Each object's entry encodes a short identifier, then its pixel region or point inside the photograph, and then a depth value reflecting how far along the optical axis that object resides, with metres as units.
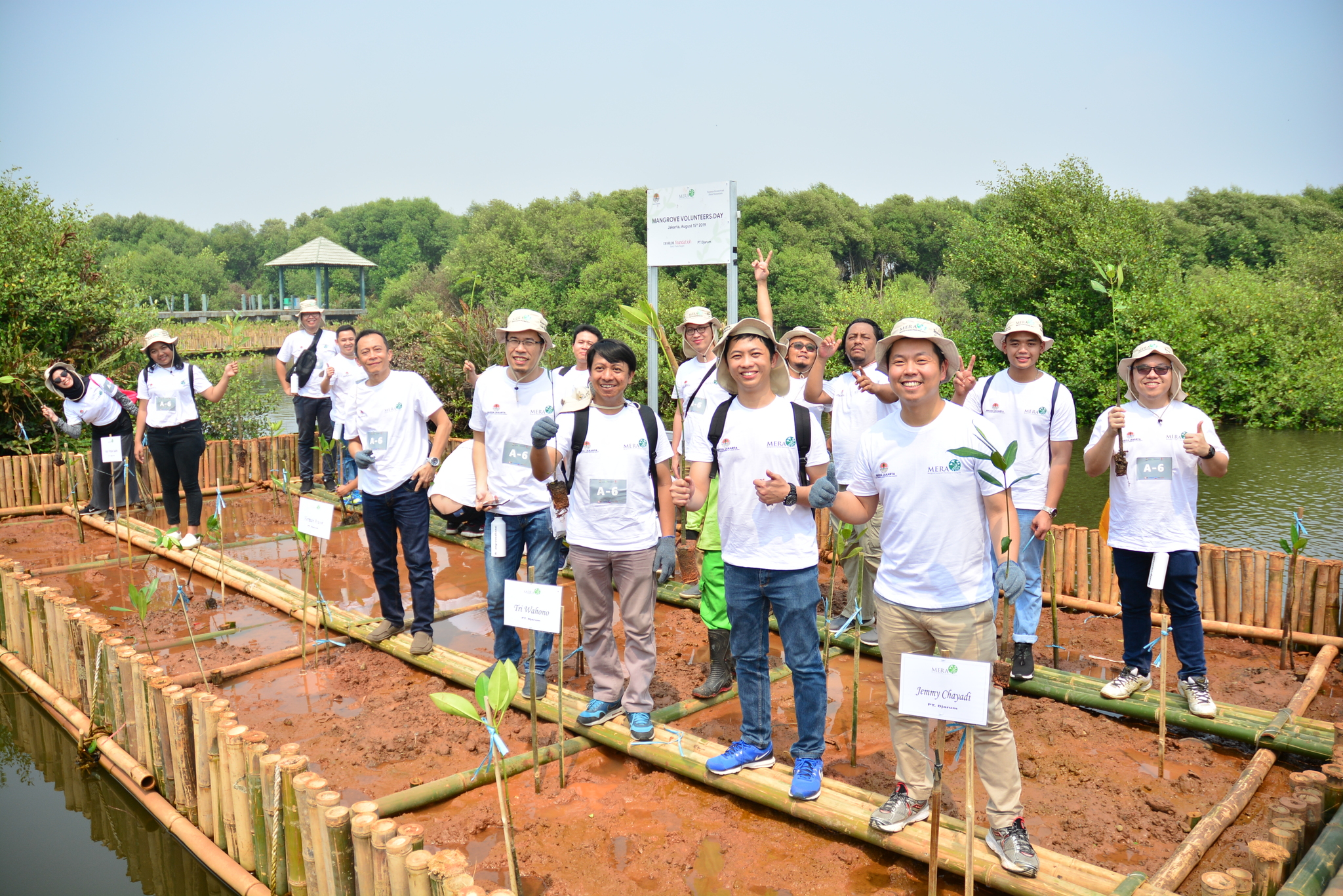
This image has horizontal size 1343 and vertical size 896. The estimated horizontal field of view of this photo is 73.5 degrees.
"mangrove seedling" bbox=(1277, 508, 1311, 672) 5.30
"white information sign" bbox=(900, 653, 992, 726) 2.74
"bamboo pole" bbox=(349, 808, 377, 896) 2.98
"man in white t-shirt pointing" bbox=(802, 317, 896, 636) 5.14
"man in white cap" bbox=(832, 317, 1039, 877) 3.15
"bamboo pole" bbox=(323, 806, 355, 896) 3.07
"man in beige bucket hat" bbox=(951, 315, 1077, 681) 4.91
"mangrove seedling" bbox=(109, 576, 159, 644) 5.00
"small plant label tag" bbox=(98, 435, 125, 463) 8.53
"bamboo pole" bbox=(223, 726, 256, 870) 3.63
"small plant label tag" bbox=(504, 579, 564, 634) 4.01
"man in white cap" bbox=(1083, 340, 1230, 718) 4.54
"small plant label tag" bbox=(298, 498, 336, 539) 5.79
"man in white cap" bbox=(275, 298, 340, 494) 10.38
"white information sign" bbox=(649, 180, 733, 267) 11.11
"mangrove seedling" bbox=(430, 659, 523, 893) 3.04
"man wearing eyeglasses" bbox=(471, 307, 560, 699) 4.85
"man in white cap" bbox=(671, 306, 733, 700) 4.99
